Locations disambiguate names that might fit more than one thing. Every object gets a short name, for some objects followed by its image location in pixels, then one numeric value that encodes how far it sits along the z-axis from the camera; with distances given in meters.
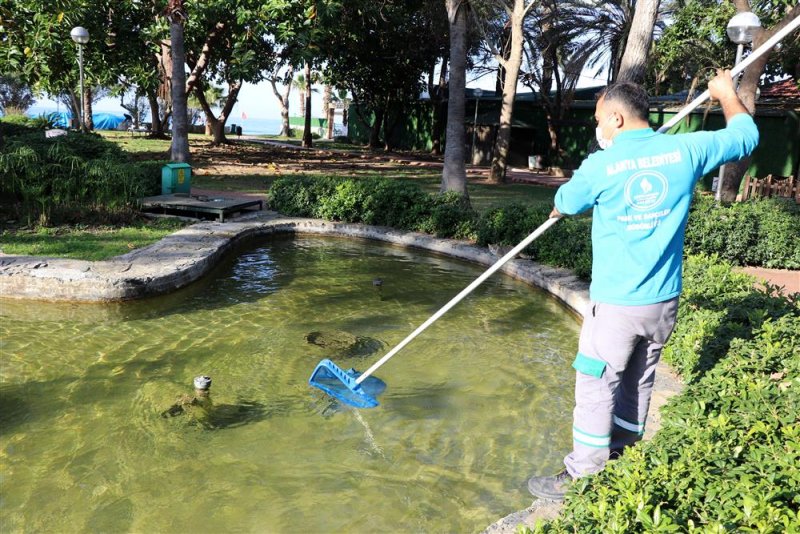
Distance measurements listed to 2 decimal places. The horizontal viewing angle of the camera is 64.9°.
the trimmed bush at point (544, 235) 8.52
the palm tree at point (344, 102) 49.46
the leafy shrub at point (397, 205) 11.38
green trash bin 12.26
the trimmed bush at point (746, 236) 9.12
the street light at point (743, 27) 9.34
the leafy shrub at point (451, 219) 10.73
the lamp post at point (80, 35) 13.85
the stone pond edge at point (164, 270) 6.99
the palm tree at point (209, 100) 49.13
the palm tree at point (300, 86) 54.56
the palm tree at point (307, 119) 28.95
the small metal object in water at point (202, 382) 5.03
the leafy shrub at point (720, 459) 2.16
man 3.01
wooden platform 11.18
